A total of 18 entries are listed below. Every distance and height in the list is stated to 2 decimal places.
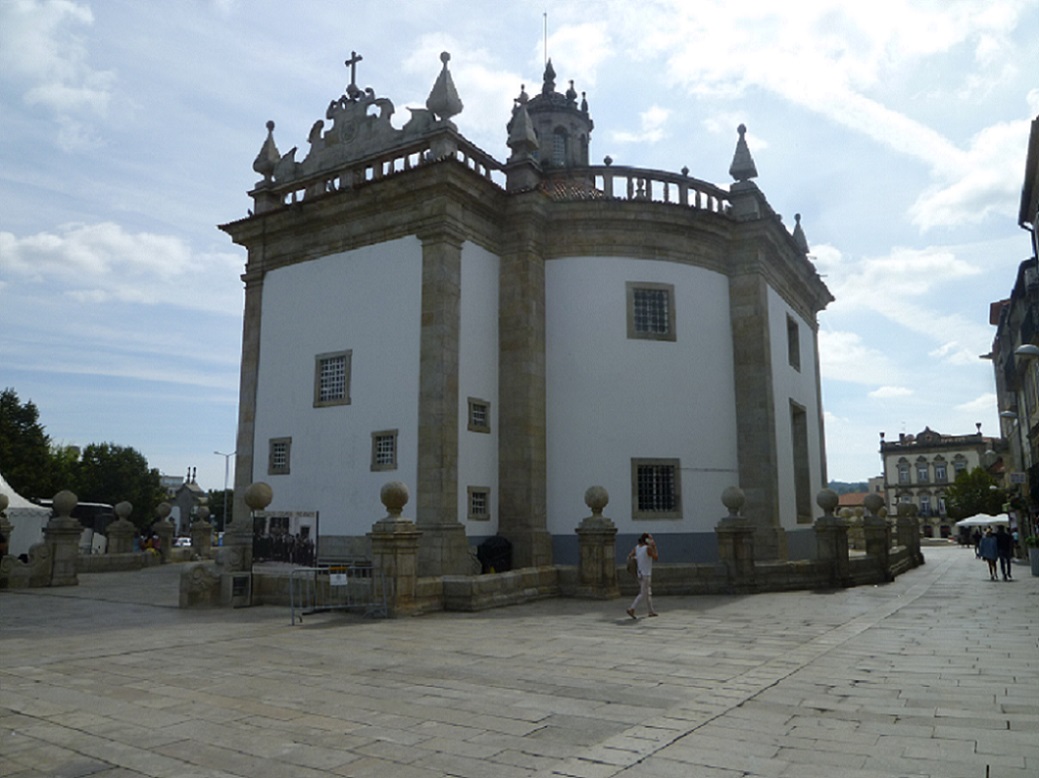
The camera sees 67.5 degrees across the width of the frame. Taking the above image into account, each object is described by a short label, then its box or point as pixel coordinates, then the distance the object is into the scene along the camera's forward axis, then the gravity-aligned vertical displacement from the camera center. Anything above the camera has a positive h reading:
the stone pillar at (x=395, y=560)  13.77 -0.80
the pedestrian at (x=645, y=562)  13.75 -0.85
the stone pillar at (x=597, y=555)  16.38 -0.86
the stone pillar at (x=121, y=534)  27.98 -0.67
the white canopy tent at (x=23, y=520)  27.95 -0.18
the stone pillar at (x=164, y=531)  29.65 -0.60
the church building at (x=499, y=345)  18.98 +4.44
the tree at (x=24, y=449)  46.88 +4.05
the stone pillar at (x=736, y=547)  17.39 -0.74
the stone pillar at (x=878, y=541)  21.19 -0.77
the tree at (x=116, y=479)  62.34 +2.88
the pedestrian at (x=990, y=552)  23.45 -1.17
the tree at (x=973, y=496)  63.45 +1.44
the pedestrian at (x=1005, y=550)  23.06 -1.09
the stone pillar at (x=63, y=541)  20.00 -0.65
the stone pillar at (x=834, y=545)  18.89 -0.77
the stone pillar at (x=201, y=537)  30.30 -0.84
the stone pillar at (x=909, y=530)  29.55 -0.65
